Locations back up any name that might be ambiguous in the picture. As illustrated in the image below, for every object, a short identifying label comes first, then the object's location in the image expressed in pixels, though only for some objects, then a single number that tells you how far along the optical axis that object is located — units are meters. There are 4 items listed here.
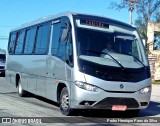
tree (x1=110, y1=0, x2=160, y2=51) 30.17
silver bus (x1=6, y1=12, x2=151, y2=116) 7.67
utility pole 30.61
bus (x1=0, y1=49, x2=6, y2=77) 26.83
